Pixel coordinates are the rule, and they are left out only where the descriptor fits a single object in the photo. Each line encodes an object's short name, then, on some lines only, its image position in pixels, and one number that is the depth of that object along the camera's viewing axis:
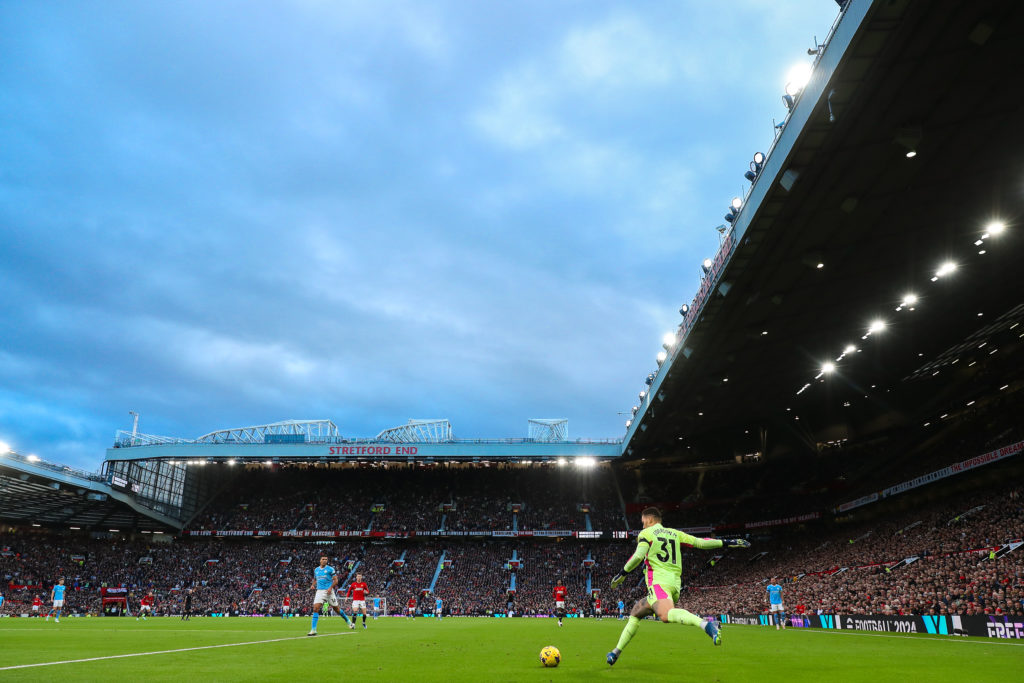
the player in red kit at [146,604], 44.16
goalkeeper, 9.38
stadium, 14.90
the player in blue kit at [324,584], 18.61
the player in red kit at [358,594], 25.67
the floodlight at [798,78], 17.32
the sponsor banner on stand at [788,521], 55.72
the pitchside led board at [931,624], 20.98
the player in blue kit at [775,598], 29.92
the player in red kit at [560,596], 34.33
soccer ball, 10.45
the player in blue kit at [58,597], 33.50
